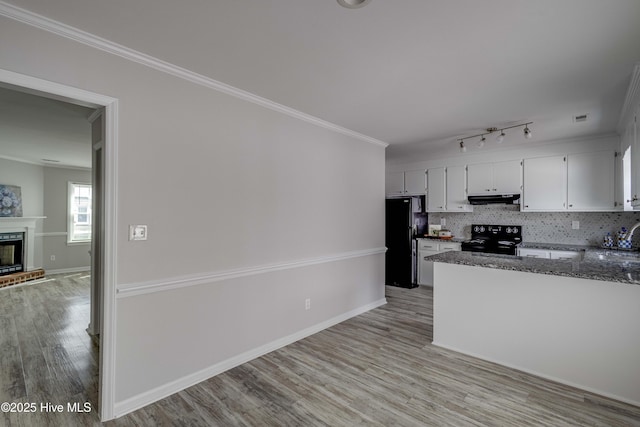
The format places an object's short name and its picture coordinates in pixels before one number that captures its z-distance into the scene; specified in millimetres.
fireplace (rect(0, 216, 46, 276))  6127
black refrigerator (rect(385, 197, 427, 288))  5406
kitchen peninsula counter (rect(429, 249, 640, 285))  2248
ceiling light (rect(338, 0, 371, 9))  1596
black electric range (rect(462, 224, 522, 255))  4762
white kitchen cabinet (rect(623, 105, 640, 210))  2547
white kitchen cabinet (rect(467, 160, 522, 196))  4941
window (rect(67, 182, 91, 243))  7277
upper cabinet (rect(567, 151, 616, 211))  4180
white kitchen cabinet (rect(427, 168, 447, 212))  5750
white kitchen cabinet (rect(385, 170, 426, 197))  6039
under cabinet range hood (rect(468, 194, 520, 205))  4914
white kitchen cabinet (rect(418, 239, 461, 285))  5527
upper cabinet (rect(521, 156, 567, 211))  4539
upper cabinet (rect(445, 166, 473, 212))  5516
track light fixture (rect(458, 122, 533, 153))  3520
